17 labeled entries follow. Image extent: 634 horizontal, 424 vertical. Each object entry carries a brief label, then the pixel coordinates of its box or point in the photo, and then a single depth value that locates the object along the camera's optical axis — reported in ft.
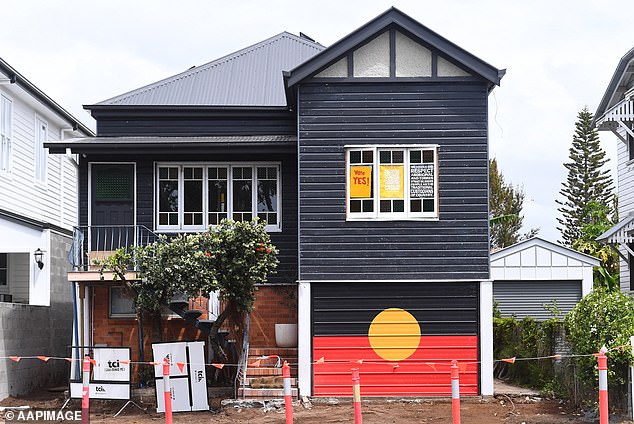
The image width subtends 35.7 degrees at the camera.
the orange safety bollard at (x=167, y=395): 47.49
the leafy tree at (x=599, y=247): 123.54
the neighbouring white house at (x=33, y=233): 70.08
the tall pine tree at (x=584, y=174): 164.96
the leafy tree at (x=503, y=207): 169.99
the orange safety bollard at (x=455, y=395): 45.60
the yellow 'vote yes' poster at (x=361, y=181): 64.64
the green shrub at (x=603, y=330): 51.80
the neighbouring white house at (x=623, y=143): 74.95
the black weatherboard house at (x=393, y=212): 64.23
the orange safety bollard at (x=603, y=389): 45.27
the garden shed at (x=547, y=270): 93.91
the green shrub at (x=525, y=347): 65.82
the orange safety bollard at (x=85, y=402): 48.67
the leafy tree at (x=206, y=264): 59.47
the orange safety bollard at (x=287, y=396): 46.32
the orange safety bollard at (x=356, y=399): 45.67
